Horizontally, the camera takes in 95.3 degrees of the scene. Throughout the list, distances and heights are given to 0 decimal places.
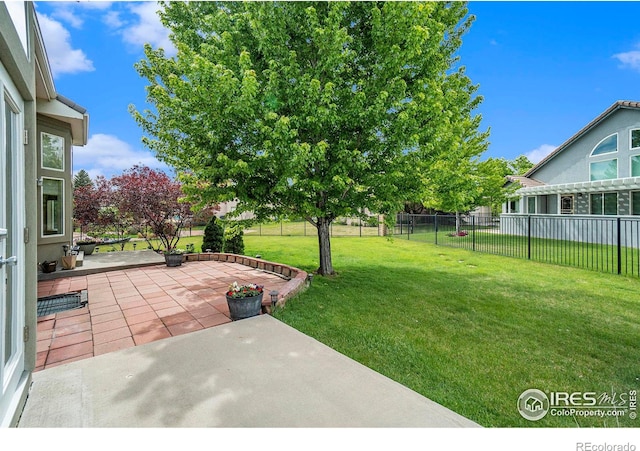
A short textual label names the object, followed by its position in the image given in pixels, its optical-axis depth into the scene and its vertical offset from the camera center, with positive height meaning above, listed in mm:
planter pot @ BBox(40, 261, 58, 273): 7046 -964
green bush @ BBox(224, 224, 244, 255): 9828 -648
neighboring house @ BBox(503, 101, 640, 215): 12523 +2664
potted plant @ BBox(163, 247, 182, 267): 8391 -910
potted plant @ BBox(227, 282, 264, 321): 4262 -1124
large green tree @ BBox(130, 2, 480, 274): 5254 +2210
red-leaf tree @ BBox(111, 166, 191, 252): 9656 +879
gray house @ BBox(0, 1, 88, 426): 2076 +203
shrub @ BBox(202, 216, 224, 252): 10242 -453
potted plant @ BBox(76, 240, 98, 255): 9953 -654
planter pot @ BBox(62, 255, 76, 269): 7391 -887
